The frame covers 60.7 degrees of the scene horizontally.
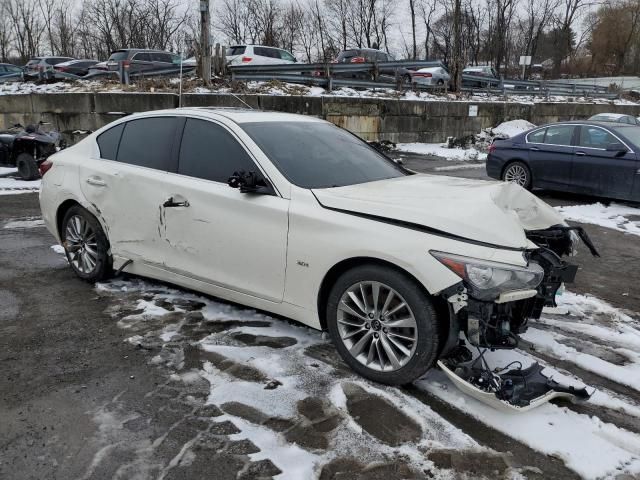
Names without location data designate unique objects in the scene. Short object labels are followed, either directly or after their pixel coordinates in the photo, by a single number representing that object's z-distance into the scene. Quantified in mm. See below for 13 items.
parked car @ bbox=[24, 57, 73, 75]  18531
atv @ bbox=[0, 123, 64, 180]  11578
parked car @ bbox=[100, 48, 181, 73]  18953
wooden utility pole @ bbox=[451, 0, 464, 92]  23219
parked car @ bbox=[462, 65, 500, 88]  25395
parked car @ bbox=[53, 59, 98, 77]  23625
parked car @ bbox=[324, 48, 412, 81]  22406
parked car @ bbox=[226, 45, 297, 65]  20766
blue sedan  9125
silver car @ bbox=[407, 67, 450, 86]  25422
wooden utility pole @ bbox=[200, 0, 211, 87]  15772
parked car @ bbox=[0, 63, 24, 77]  24847
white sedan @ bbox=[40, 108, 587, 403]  3100
